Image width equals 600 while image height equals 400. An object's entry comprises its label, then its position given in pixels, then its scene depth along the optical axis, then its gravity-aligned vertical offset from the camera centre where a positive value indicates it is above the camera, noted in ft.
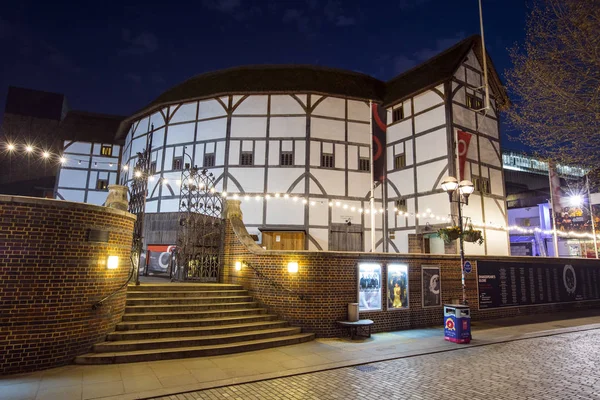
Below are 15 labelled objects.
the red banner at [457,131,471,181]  54.03 +17.62
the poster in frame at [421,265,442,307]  34.73 -2.16
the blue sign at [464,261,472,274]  34.09 -0.23
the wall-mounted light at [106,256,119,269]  23.29 -0.36
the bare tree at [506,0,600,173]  23.04 +12.78
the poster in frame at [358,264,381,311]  30.89 -2.14
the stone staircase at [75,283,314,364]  21.86 -4.86
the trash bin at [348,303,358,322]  29.14 -4.06
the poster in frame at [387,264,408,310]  32.50 -2.11
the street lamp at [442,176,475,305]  31.81 +6.97
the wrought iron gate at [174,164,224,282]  36.65 +1.03
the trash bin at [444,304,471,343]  27.43 -4.64
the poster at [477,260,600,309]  39.42 -2.00
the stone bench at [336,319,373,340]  28.13 -5.26
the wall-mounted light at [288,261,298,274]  29.66 -0.53
